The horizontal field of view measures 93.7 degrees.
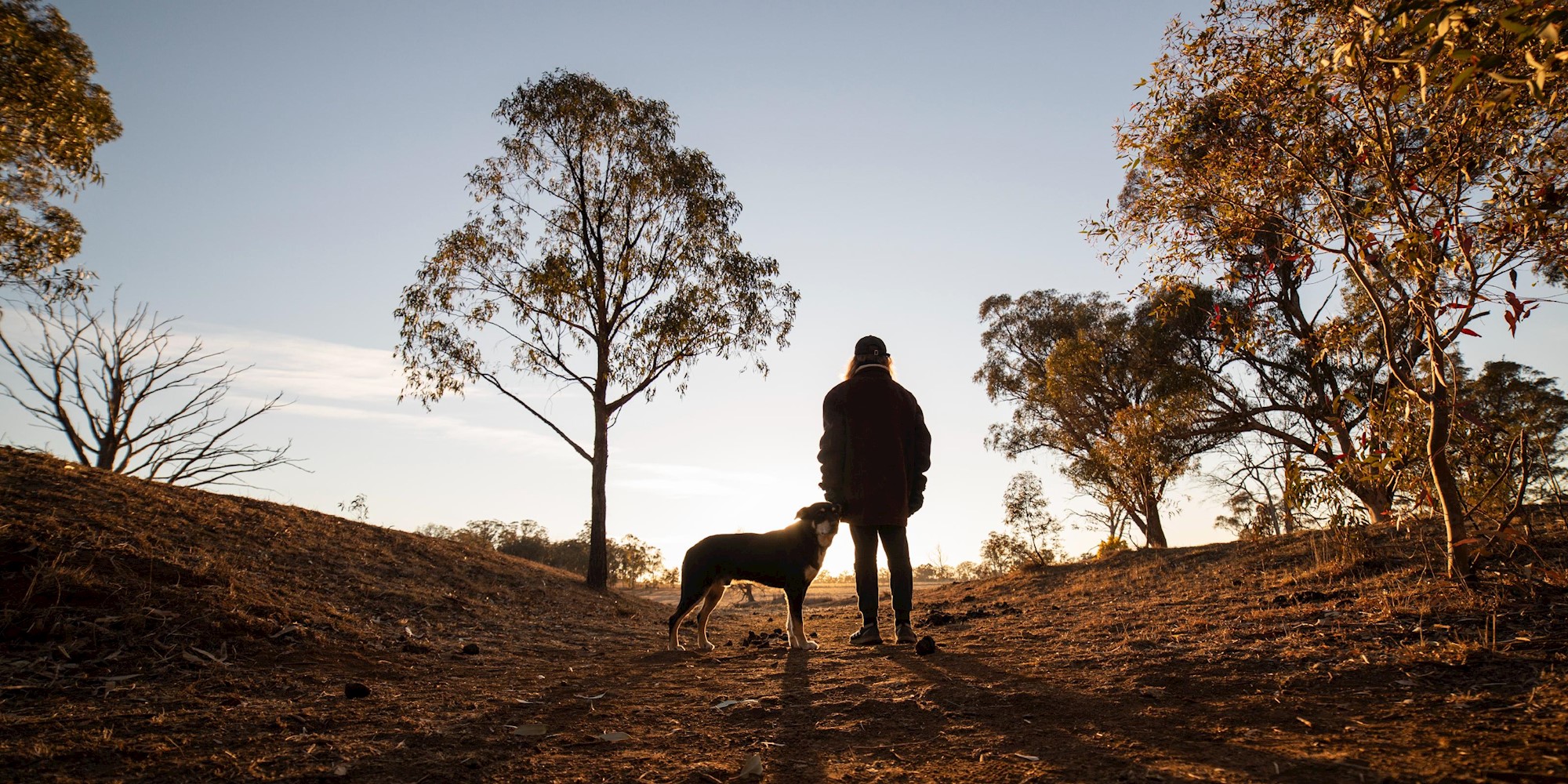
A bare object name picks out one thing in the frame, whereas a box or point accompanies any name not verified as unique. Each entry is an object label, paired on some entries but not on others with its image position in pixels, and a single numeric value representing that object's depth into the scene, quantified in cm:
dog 667
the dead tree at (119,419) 1358
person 664
